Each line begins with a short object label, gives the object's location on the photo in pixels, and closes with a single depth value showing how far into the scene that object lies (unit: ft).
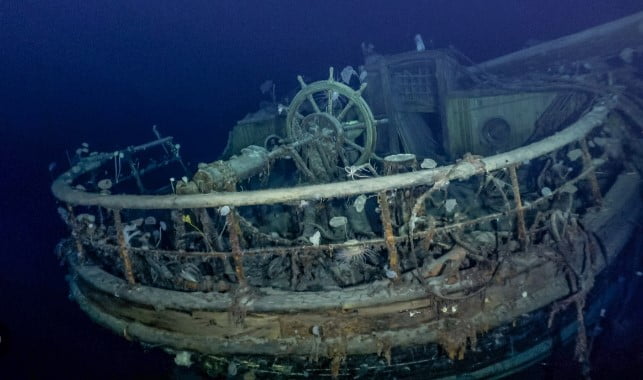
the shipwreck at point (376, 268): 11.75
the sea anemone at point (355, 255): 13.21
